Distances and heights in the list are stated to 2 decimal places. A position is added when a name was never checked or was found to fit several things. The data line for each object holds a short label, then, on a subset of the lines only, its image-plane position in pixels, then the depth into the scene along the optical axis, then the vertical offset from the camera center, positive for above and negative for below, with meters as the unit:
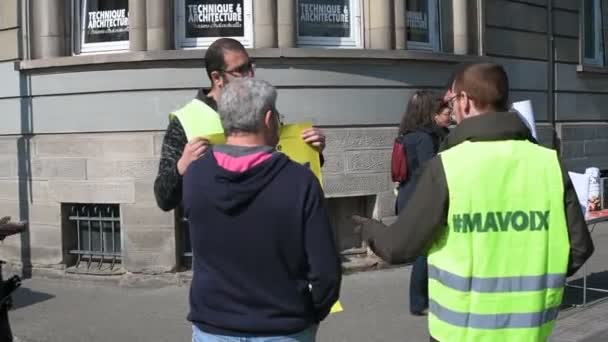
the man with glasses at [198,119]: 3.47 +0.11
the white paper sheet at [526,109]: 6.65 +0.24
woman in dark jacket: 6.75 +0.01
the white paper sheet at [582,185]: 6.66 -0.38
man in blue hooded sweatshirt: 2.80 -0.31
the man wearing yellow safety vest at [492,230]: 2.90 -0.32
